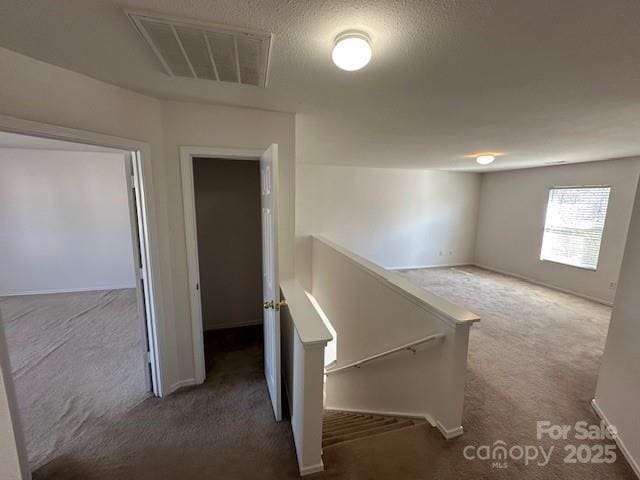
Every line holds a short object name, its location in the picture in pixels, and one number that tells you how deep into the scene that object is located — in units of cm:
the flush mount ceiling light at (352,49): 116
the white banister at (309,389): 152
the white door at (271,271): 175
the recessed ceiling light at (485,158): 430
